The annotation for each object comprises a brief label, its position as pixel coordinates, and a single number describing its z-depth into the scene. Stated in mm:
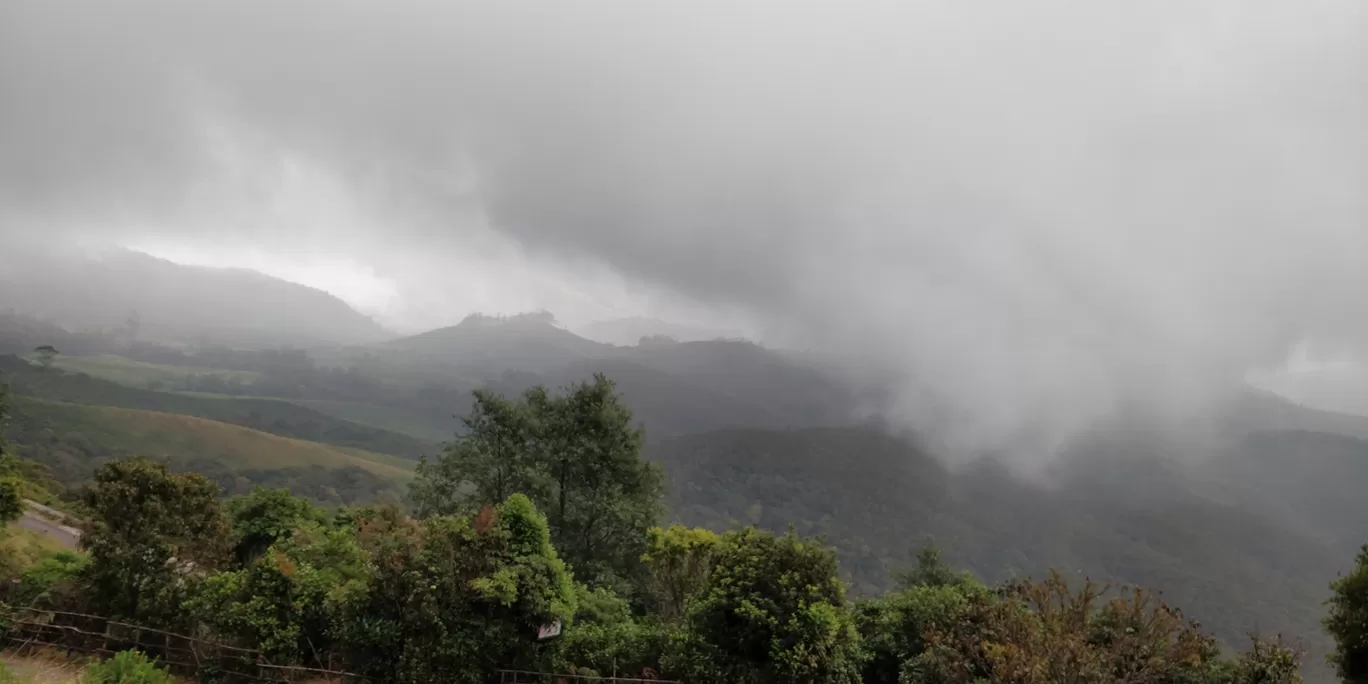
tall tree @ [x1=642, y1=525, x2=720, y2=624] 25531
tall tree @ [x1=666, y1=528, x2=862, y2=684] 15219
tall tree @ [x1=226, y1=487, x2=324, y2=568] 22766
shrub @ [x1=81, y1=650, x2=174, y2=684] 12977
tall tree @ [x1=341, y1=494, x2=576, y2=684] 14523
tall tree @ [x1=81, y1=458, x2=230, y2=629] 17062
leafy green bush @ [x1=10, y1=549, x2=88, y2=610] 17859
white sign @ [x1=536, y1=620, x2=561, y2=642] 15109
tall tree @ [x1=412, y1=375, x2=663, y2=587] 32062
